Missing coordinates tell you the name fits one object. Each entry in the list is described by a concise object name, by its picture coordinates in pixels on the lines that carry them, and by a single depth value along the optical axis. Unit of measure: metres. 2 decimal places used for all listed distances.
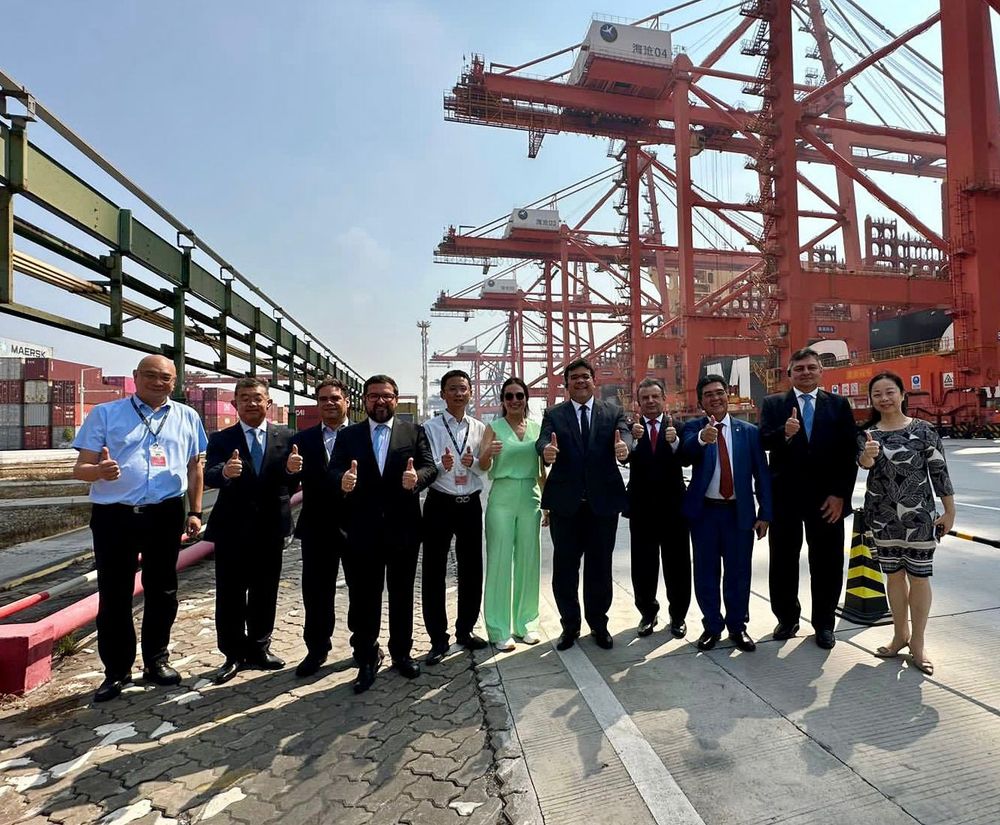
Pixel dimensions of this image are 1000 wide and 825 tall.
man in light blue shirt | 2.89
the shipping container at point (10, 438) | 32.31
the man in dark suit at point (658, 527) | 3.53
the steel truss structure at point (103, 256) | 3.10
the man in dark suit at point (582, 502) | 3.40
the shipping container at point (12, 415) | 32.12
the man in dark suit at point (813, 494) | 3.33
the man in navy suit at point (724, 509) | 3.34
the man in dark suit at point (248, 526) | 3.13
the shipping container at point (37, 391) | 32.41
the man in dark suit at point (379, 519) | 3.06
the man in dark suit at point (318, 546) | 3.15
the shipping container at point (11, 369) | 33.28
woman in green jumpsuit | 3.48
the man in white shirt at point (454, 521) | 3.30
